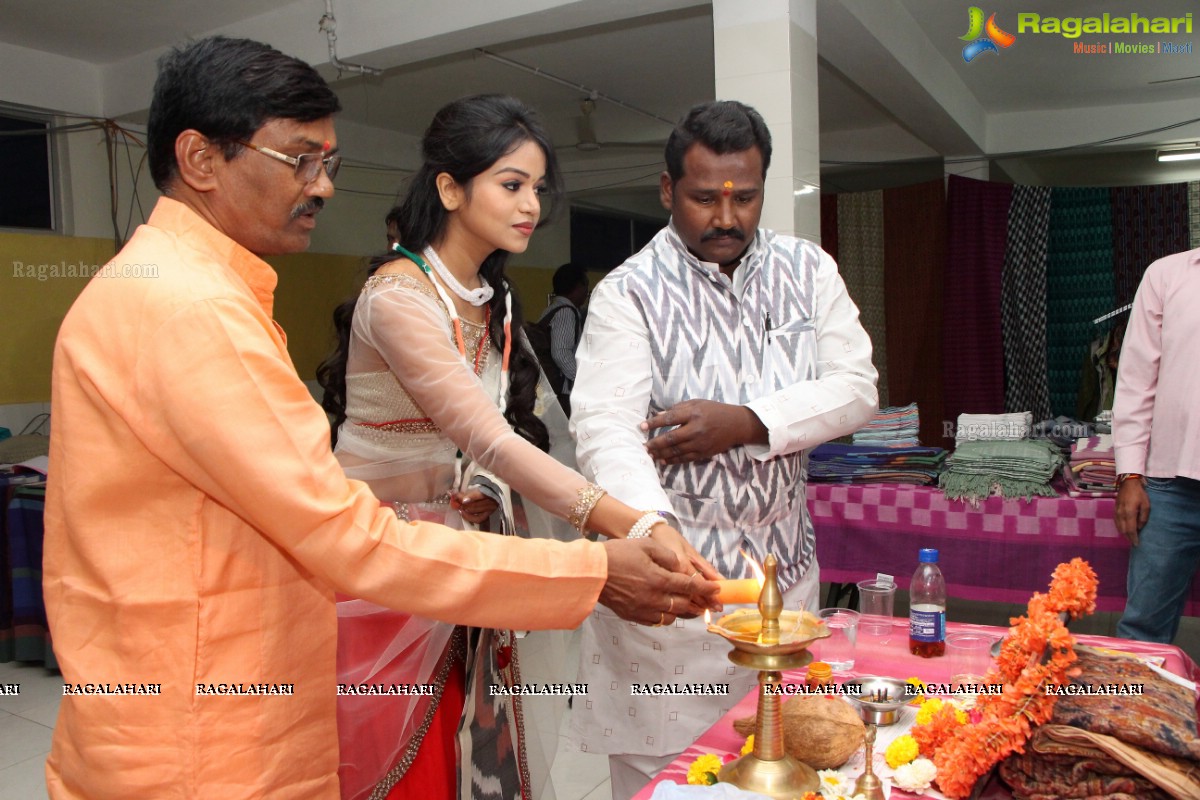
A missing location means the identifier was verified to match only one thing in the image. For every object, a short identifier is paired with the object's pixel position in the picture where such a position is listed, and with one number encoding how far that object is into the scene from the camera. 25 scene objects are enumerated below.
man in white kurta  1.82
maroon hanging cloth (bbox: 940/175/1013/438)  6.08
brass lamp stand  1.13
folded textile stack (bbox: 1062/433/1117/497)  3.38
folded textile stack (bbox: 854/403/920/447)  3.95
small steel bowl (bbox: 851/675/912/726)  1.42
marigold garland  1.16
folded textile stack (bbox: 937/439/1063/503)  3.48
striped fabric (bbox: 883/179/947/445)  6.33
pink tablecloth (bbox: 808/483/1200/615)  3.36
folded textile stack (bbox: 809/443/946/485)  3.74
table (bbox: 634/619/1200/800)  1.36
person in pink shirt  2.83
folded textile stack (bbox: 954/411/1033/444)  3.84
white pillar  4.00
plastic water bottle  1.74
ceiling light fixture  7.42
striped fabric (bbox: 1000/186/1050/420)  6.00
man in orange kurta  1.04
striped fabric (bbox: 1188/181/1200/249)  5.68
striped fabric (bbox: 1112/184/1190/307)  5.71
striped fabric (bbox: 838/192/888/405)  6.52
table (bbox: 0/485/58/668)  4.51
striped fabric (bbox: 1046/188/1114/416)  5.89
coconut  1.25
